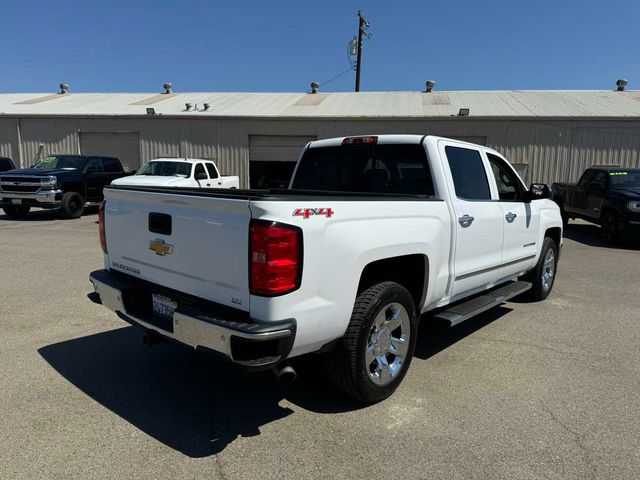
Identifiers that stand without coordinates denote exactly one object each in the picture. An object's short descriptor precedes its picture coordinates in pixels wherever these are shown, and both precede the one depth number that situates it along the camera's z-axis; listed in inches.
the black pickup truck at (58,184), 532.4
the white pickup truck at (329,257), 104.7
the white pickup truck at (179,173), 550.0
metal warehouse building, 762.8
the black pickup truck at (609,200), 429.1
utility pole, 1331.1
